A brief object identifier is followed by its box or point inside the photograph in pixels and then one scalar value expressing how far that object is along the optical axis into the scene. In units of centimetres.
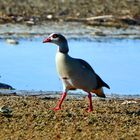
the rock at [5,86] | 1492
